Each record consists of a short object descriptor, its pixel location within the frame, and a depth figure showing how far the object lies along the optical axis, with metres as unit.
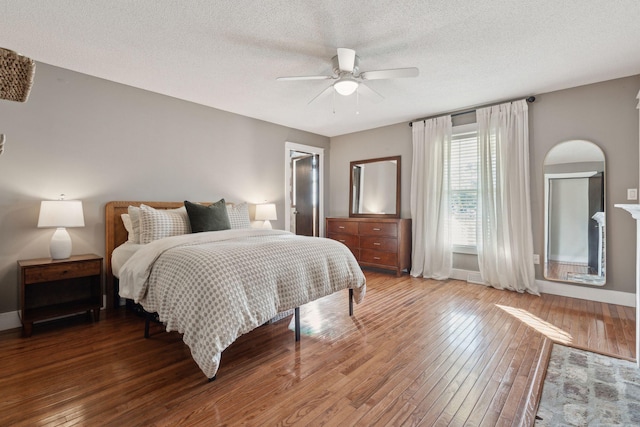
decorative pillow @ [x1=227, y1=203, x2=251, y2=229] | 3.69
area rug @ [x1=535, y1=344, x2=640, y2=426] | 1.51
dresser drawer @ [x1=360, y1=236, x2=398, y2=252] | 4.67
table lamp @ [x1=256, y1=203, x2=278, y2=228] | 4.56
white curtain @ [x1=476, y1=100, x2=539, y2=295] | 3.76
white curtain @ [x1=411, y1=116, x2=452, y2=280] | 4.45
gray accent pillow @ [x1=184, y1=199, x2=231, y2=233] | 3.17
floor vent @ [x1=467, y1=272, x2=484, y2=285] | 4.18
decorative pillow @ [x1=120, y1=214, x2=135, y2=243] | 3.17
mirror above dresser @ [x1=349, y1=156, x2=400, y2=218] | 5.16
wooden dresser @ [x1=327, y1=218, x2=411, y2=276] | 4.65
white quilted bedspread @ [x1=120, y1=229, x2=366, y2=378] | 1.76
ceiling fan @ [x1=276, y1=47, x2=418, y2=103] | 2.51
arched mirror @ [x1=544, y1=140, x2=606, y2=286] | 3.41
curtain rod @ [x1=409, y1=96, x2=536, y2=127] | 3.74
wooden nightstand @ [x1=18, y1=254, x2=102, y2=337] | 2.52
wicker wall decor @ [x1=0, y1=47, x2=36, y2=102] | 0.70
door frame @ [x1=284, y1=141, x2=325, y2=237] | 5.21
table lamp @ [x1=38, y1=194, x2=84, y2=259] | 2.67
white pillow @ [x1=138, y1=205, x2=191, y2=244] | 3.02
